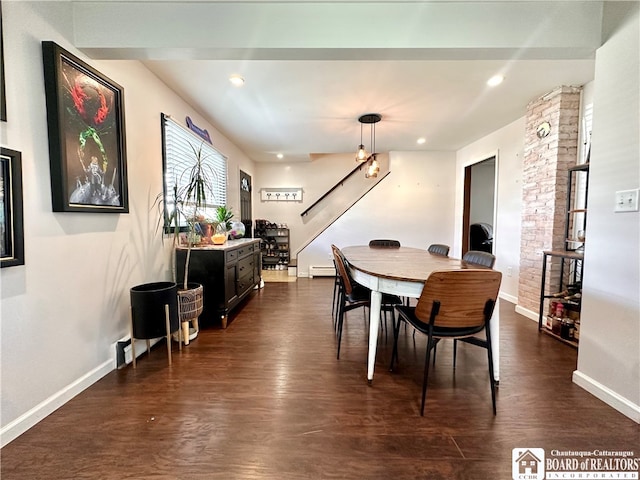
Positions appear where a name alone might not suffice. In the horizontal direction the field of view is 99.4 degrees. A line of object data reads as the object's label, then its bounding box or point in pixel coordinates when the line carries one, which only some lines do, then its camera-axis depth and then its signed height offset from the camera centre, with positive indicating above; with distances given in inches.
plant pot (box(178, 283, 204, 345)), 96.7 -29.9
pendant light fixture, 144.2 +39.1
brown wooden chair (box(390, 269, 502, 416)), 62.0 -18.7
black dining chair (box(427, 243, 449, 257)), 122.7 -11.4
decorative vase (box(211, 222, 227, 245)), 128.6 -5.5
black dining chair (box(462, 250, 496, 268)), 85.0 -10.8
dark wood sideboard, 116.7 -22.4
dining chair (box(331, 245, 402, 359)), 94.2 -26.0
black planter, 83.4 -27.7
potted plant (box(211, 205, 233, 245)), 129.0 -1.5
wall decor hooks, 280.5 +31.3
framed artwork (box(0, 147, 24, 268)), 53.8 +2.4
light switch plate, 63.6 +6.5
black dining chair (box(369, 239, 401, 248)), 161.9 -10.7
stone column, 117.5 +20.9
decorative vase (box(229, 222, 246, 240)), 164.6 -3.9
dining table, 70.7 -13.9
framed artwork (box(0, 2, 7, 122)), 54.2 +25.8
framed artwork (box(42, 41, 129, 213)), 64.1 +23.0
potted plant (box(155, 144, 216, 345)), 98.3 +0.1
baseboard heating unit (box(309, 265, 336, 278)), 223.3 -38.2
